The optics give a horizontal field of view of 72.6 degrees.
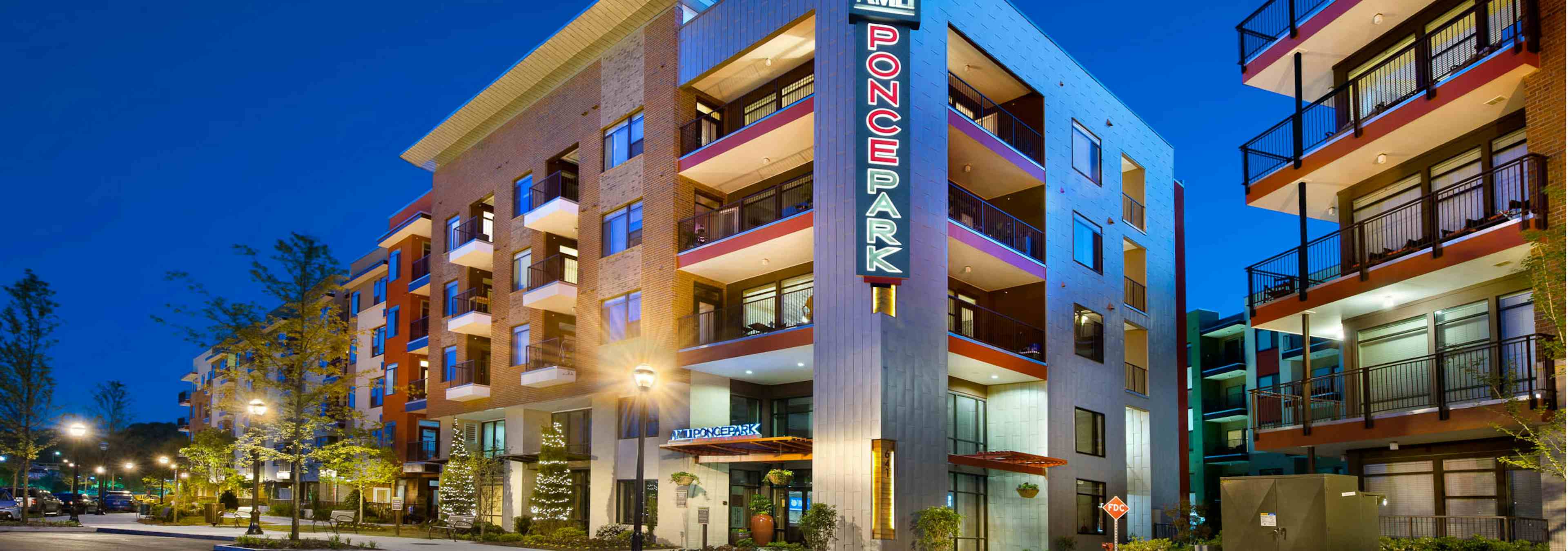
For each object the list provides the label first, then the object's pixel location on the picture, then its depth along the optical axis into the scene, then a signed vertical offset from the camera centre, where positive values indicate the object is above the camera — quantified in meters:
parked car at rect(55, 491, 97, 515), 67.62 -6.90
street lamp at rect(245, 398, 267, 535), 34.41 -3.02
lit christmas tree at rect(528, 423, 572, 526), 37.31 -3.07
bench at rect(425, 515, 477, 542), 36.88 -4.25
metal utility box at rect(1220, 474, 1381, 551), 17.28 -1.84
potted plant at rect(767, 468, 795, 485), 30.58 -2.14
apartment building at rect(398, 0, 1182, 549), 28.34 +4.18
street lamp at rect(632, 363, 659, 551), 21.70 +0.31
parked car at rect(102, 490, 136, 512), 69.25 -6.69
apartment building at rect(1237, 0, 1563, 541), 19.42 +3.42
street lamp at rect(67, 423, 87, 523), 46.59 -3.56
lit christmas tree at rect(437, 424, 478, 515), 42.22 -3.47
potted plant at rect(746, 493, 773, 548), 30.59 -3.61
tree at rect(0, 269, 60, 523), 47.56 +1.21
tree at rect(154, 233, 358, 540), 32.03 +1.68
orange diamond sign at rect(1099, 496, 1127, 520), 24.39 -2.42
